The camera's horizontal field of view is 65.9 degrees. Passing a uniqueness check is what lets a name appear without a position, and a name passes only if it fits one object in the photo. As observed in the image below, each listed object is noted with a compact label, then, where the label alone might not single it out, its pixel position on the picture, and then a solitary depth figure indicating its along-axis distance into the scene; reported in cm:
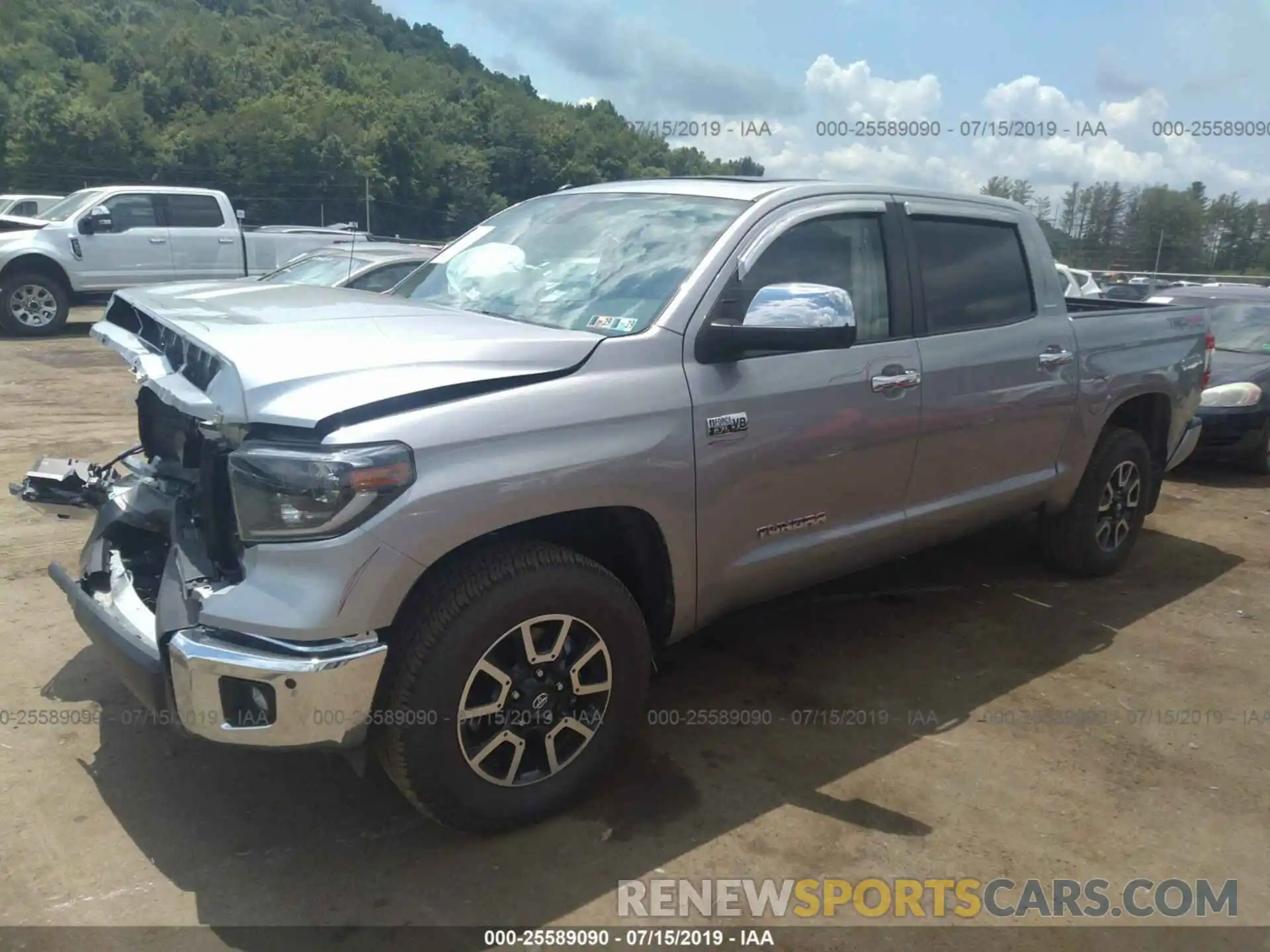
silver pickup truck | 243
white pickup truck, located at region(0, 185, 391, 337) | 1312
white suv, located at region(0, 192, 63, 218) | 2102
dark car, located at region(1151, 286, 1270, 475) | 766
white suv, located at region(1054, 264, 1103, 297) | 1248
